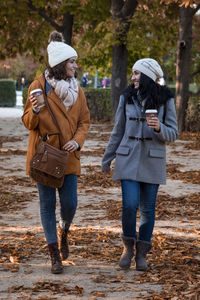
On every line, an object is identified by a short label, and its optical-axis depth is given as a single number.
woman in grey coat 4.91
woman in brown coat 4.78
